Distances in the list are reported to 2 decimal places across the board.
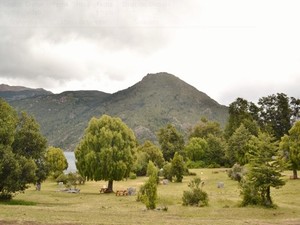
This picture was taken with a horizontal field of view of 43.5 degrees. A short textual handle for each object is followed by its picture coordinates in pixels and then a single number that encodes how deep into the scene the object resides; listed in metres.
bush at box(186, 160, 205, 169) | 98.06
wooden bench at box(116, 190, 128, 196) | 49.06
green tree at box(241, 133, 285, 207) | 36.69
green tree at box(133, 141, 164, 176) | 86.57
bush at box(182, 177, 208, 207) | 37.69
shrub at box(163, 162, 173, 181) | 67.66
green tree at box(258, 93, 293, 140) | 109.54
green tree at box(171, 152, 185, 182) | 66.50
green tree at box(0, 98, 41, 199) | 36.06
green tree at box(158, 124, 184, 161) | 103.12
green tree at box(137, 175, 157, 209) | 34.78
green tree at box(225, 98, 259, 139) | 98.12
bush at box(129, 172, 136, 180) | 78.49
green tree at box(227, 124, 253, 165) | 78.75
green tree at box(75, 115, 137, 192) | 51.41
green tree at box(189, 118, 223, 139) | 129.36
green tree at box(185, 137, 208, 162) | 102.19
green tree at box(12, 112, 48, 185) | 40.59
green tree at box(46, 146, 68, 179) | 85.50
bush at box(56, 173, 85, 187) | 65.99
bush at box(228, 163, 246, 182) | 60.49
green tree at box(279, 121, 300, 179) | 57.00
